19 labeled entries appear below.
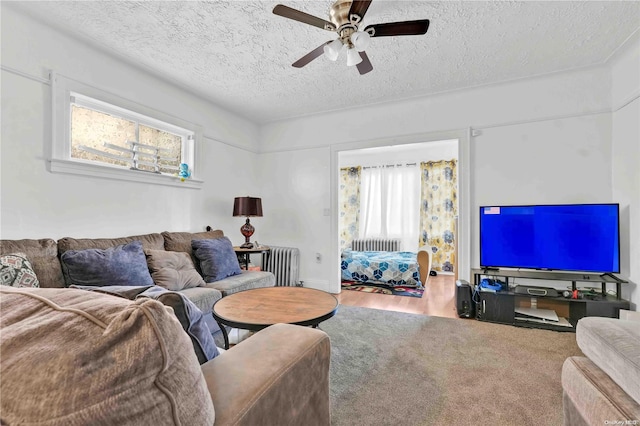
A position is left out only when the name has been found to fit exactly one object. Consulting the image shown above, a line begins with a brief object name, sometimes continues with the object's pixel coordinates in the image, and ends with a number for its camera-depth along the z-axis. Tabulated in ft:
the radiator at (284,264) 13.91
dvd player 9.42
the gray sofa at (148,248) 6.60
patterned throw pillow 5.73
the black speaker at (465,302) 10.16
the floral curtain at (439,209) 18.70
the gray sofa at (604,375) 2.77
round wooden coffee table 5.62
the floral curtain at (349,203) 21.38
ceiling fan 6.03
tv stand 8.82
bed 14.90
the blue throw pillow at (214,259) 9.70
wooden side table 12.07
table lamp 12.59
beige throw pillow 8.11
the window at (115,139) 7.95
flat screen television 9.07
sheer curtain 19.79
